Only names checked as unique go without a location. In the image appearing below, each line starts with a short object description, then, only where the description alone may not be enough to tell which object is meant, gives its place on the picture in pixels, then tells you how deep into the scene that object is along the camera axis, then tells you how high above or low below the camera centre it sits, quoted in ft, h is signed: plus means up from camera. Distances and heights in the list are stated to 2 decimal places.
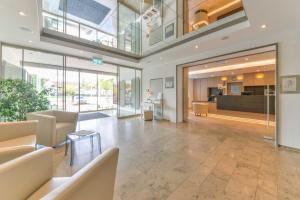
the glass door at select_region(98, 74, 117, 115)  34.27 +2.02
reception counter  26.22 -0.57
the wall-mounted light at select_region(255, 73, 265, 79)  31.49 +5.72
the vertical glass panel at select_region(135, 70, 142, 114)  27.91 +2.28
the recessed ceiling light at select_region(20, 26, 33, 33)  11.21 +5.89
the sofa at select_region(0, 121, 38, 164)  7.55 -1.98
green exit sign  19.45 +5.63
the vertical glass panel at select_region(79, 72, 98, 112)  30.32 +1.96
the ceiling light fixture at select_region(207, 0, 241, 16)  20.79 +14.47
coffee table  8.83 -2.44
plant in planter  11.48 +0.02
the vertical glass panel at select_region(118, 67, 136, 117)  26.19 +1.64
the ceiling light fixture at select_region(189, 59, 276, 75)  24.24 +6.83
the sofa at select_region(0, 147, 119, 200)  2.66 -1.91
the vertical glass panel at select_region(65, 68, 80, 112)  27.18 +2.09
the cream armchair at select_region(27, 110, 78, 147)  10.52 -2.34
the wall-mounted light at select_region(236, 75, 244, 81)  34.86 +5.88
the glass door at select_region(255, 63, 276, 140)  15.06 +0.24
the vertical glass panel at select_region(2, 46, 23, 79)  14.66 +4.13
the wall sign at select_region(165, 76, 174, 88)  21.50 +2.90
